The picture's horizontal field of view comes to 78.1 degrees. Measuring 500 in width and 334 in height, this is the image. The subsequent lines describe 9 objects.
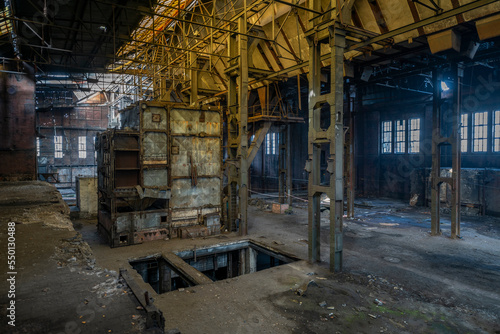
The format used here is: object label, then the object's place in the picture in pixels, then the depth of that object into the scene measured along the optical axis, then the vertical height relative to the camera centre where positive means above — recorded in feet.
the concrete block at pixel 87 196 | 44.16 -5.37
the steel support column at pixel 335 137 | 24.21 +1.73
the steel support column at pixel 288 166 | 53.62 -1.36
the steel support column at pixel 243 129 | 35.86 +3.45
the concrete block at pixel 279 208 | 50.72 -8.19
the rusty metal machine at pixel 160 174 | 32.53 -1.74
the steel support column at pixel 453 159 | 34.81 -0.16
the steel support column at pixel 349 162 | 44.98 -0.59
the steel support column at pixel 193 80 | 48.57 +12.60
